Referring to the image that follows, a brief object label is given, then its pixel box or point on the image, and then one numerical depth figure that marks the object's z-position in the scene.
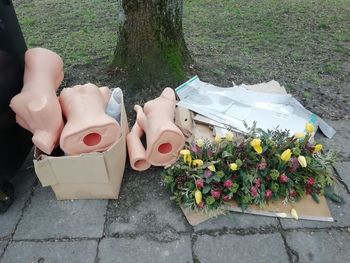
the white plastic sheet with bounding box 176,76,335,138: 2.72
